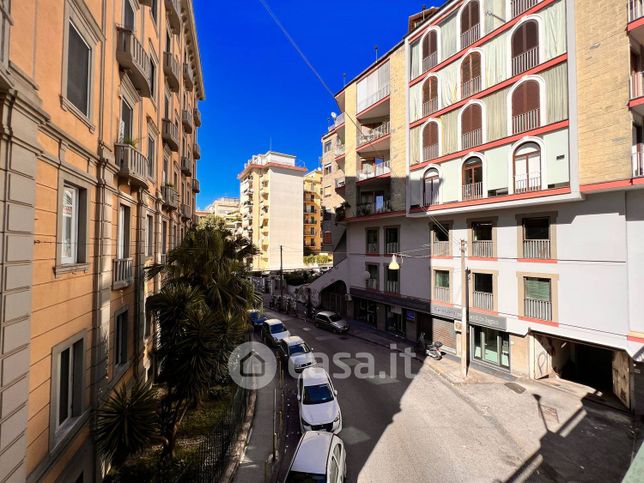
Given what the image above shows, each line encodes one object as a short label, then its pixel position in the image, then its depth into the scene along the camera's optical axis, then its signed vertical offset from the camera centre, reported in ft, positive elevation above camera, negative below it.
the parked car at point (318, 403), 35.65 -19.43
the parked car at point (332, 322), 79.61 -19.91
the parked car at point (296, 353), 53.67 -19.60
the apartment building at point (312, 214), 216.13 +23.14
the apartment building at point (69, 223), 15.67 +1.75
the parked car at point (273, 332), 67.67 -19.46
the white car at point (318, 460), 24.71 -18.00
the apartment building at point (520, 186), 41.32 +10.15
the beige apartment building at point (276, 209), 192.95 +23.89
